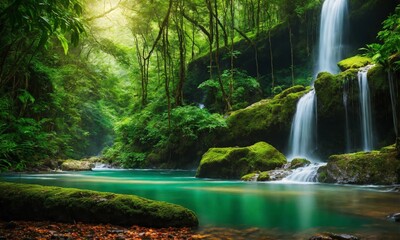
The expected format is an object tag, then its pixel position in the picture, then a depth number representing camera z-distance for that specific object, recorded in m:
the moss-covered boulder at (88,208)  4.98
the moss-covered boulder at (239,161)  14.96
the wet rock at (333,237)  4.17
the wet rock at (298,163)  14.33
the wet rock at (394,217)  5.42
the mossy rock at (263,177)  13.45
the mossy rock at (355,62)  18.48
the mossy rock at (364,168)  11.27
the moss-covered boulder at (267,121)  19.27
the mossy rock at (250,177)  13.85
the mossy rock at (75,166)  21.81
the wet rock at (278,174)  13.48
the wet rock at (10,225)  4.60
